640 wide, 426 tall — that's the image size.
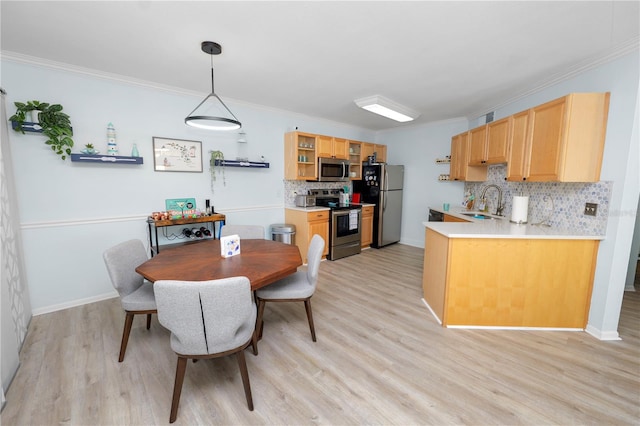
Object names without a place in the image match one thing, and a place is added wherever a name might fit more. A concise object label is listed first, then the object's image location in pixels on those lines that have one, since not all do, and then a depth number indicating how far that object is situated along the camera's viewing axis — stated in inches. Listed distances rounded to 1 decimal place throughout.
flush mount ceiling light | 140.3
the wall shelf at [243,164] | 143.9
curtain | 70.2
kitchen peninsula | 93.0
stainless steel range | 179.0
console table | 119.9
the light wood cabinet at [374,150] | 213.4
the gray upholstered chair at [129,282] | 75.9
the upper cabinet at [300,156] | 172.9
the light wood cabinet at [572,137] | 89.1
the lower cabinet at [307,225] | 168.7
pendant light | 85.4
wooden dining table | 69.5
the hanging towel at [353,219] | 187.3
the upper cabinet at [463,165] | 159.5
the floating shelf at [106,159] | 106.1
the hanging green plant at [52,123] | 94.9
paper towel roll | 116.1
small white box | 86.1
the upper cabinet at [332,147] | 182.9
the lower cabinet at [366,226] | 202.4
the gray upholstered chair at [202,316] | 52.9
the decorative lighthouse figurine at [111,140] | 113.3
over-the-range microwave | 183.3
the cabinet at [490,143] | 123.9
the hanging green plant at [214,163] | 143.5
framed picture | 128.6
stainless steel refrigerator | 203.2
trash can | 168.4
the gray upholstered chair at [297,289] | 85.3
